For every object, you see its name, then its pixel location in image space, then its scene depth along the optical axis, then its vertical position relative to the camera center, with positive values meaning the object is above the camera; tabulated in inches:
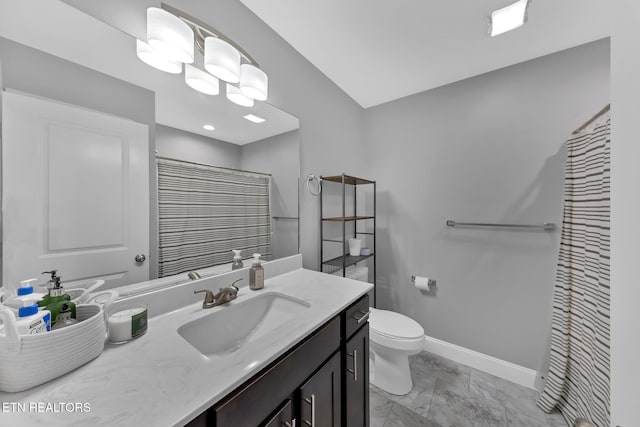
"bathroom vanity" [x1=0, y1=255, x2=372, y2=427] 19.5 -16.4
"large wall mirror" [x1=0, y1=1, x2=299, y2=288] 26.4 +15.1
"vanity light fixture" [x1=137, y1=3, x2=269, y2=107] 34.9 +26.5
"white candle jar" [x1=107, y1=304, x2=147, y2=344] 27.6 -14.2
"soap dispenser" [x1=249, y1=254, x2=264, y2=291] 46.2 -13.4
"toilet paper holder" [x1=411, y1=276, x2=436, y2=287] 81.1 -25.5
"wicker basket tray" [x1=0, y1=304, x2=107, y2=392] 19.8 -13.4
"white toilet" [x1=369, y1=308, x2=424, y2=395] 59.8 -37.2
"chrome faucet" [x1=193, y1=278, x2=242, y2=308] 38.2 -14.7
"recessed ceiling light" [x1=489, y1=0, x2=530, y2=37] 48.9 +44.1
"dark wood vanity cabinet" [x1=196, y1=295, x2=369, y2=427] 23.4 -23.0
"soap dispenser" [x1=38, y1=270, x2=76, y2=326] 24.9 -10.1
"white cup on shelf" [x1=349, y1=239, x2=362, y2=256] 81.0 -12.5
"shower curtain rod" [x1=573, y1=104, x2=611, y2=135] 45.3 +20.4
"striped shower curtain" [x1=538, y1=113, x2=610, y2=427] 43.2 -18.0
